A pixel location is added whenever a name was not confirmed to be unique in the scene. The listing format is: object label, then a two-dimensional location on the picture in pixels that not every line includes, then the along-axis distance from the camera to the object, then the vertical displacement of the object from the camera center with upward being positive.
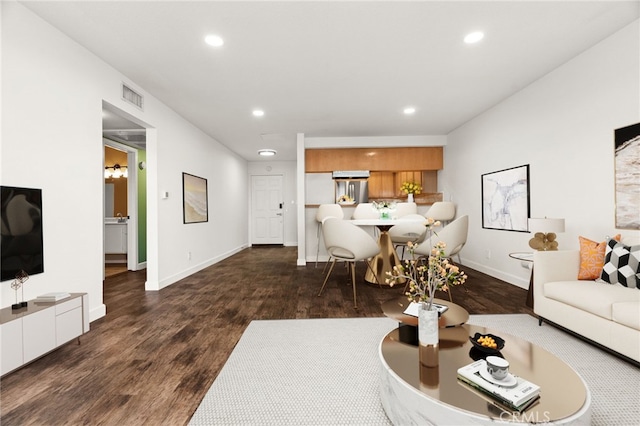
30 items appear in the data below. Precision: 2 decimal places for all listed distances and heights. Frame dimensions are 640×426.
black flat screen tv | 2.09 -0.16
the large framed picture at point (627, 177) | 2.51 +0.26
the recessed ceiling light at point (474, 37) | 2.65 +1.56
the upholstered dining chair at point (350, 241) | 3.52 -0.39
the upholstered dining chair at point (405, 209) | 5.75 -0.02
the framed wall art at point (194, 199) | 4.87 +0.19
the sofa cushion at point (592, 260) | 2.48 -0.45
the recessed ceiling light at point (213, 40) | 2.64 +1.54
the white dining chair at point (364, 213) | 5.71 -0.09
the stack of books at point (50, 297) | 2.17 -0.64
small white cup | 1.20 -0.66
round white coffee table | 1.06 -0.74
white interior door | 9.00 +0.04
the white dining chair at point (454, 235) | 3.48 -0.33
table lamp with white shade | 3.01 -0.25
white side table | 3.10 -0.76
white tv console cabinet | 1.80 -0.80
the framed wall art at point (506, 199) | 3.89 +0.12
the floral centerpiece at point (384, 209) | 4.24 -0.01
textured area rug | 1.49 -1.05
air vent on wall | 3.42 +1.37
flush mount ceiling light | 7.30 +1.42
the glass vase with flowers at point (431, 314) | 1.48 -0.54
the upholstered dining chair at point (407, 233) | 4.68 -0.41
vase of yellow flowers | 6.01 +0.40
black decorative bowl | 1.48 -0.71
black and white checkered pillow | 2.20 -0.45
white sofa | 1.88 -0.71
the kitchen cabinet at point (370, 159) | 6.16 +1.03
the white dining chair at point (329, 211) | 5.69 -0.04
